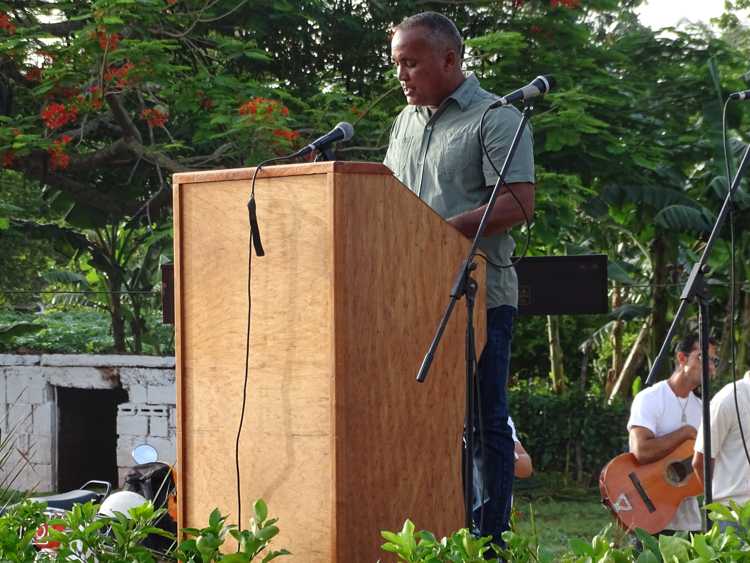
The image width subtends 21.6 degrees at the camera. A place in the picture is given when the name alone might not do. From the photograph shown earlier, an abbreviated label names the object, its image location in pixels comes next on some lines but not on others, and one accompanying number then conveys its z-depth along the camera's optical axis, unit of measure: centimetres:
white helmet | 843
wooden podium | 485
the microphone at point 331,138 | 533
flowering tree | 1555
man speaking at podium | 566
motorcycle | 793
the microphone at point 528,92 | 566
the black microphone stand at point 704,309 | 564
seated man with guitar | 1267
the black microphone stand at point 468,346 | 500
